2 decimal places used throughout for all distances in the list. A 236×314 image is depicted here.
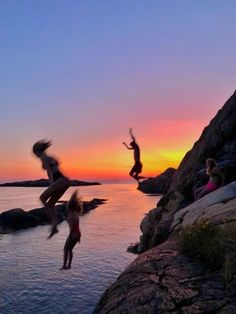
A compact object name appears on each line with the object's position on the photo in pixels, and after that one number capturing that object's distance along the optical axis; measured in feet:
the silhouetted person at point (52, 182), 20.52
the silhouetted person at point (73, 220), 23.16
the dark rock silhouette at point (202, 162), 45.41
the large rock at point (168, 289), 16.79
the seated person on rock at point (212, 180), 34.19
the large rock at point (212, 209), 24.58
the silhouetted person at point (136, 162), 28.20
